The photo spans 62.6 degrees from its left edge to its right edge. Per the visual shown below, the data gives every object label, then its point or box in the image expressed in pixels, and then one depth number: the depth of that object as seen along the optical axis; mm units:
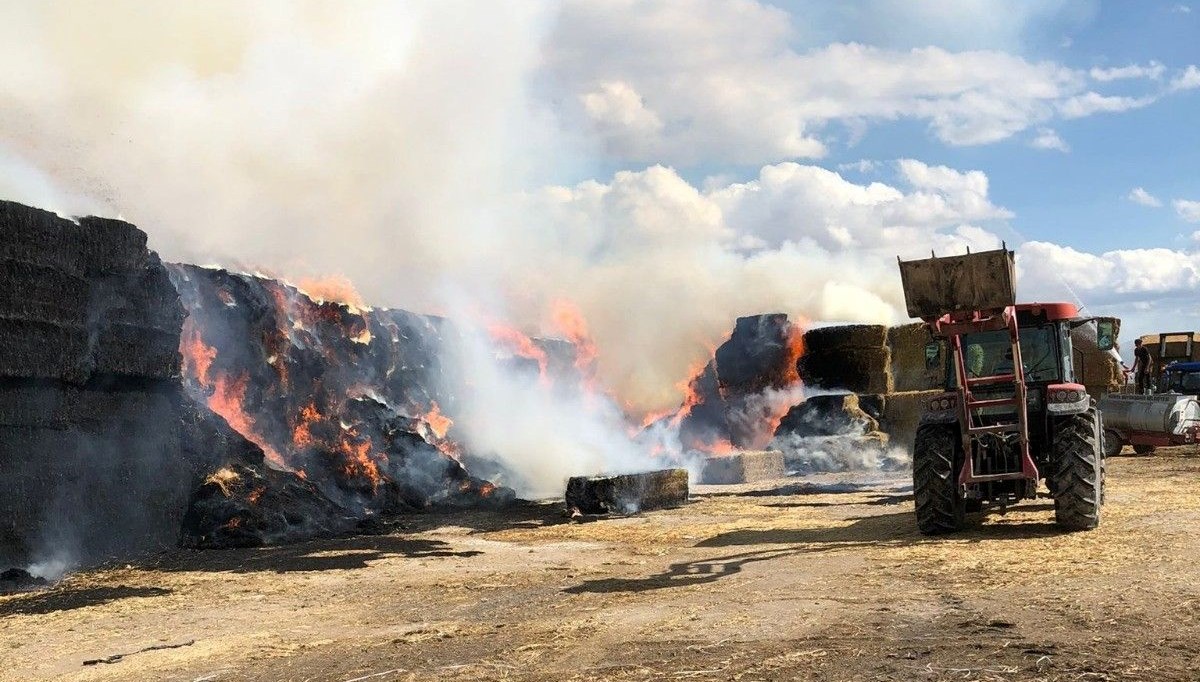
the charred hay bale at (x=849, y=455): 28344
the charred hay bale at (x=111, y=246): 13727
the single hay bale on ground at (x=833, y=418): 29156
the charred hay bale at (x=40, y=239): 12188
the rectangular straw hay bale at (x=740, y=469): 26219
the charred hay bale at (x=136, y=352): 13836
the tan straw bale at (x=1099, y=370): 29609
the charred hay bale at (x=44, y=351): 12047
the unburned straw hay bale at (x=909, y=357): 30516
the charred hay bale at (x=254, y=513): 15164
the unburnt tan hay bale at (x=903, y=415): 29250
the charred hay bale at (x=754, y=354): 33562
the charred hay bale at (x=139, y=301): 14008
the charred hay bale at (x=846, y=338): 30219
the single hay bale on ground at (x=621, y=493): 18281
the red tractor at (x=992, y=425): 11609
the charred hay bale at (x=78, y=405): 12250
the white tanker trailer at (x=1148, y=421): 24641
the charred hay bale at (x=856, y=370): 30312
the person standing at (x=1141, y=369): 28094
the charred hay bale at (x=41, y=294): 12133
